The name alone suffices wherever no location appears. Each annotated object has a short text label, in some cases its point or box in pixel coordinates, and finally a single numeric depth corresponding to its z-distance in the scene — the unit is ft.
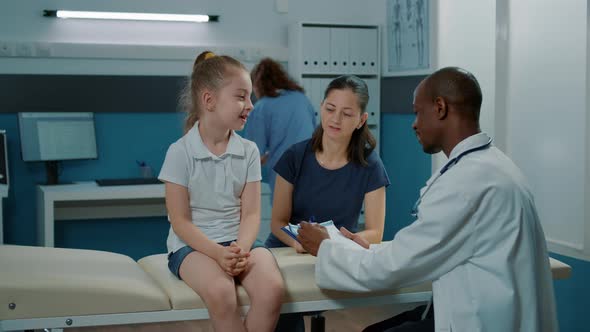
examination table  5.90
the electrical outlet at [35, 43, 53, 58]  15.16
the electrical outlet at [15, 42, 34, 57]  15.01
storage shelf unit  16.37
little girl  6.52
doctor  5.51
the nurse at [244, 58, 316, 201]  13.99
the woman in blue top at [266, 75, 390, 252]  7.88
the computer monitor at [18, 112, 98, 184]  14.65
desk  13.78
